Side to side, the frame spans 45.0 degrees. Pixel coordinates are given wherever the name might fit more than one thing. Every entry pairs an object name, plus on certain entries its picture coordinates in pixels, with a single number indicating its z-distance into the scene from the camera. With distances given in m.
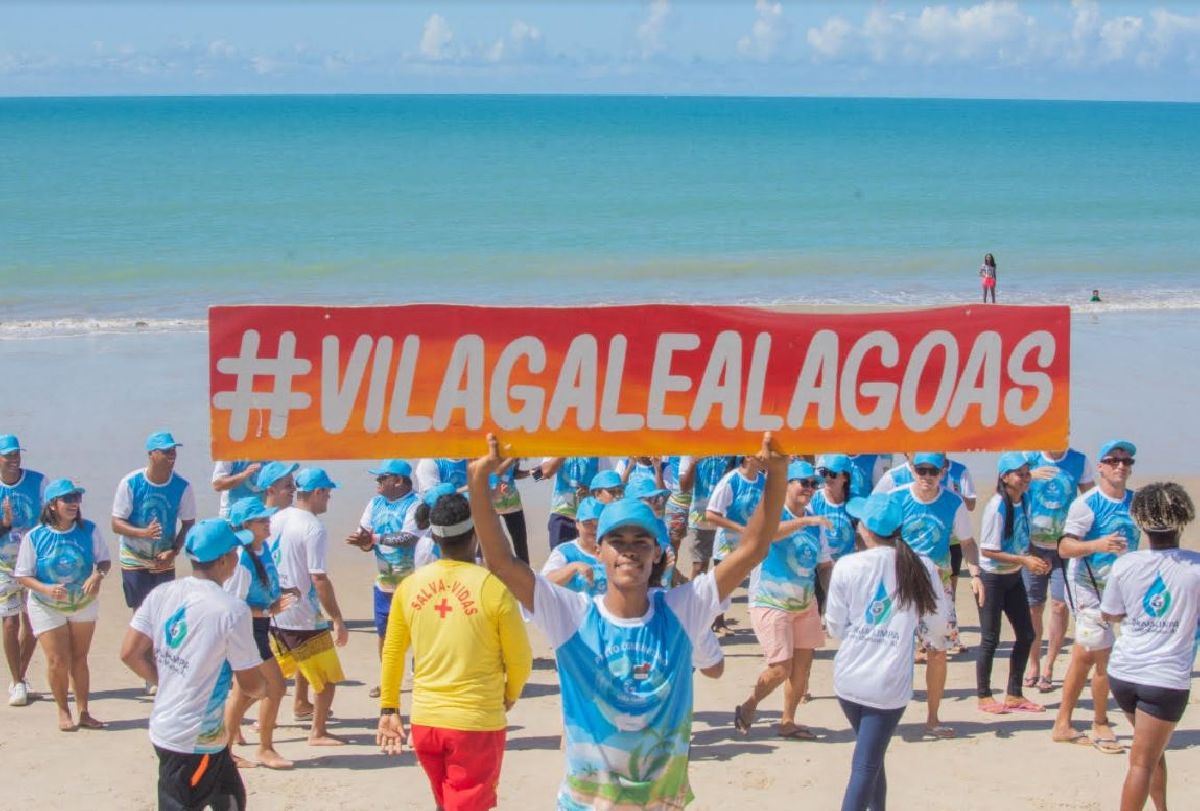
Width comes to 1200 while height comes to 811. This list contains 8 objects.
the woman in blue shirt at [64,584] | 8.63
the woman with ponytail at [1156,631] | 6.49
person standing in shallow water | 29.38
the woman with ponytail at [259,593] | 7.95
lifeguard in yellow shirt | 5.88
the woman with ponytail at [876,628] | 6.46
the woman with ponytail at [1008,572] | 8.94
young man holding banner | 4.68
